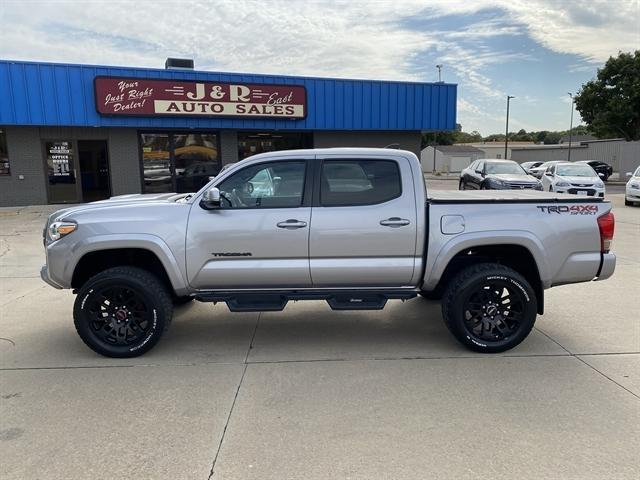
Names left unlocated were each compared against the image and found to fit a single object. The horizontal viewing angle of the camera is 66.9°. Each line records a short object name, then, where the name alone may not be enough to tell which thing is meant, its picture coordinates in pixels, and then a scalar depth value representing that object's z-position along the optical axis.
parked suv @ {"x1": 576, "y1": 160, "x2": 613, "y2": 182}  34.47
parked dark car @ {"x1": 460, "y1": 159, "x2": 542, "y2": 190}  15.02
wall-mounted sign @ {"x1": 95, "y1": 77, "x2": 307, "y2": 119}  16.64
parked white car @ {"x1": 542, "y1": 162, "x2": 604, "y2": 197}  16.80
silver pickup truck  4.38
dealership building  16.23
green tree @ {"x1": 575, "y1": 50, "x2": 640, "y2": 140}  38.28
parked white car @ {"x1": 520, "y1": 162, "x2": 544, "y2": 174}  40.55
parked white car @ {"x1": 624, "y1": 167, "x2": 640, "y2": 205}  16.84
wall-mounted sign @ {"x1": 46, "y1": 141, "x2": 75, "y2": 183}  17.55
